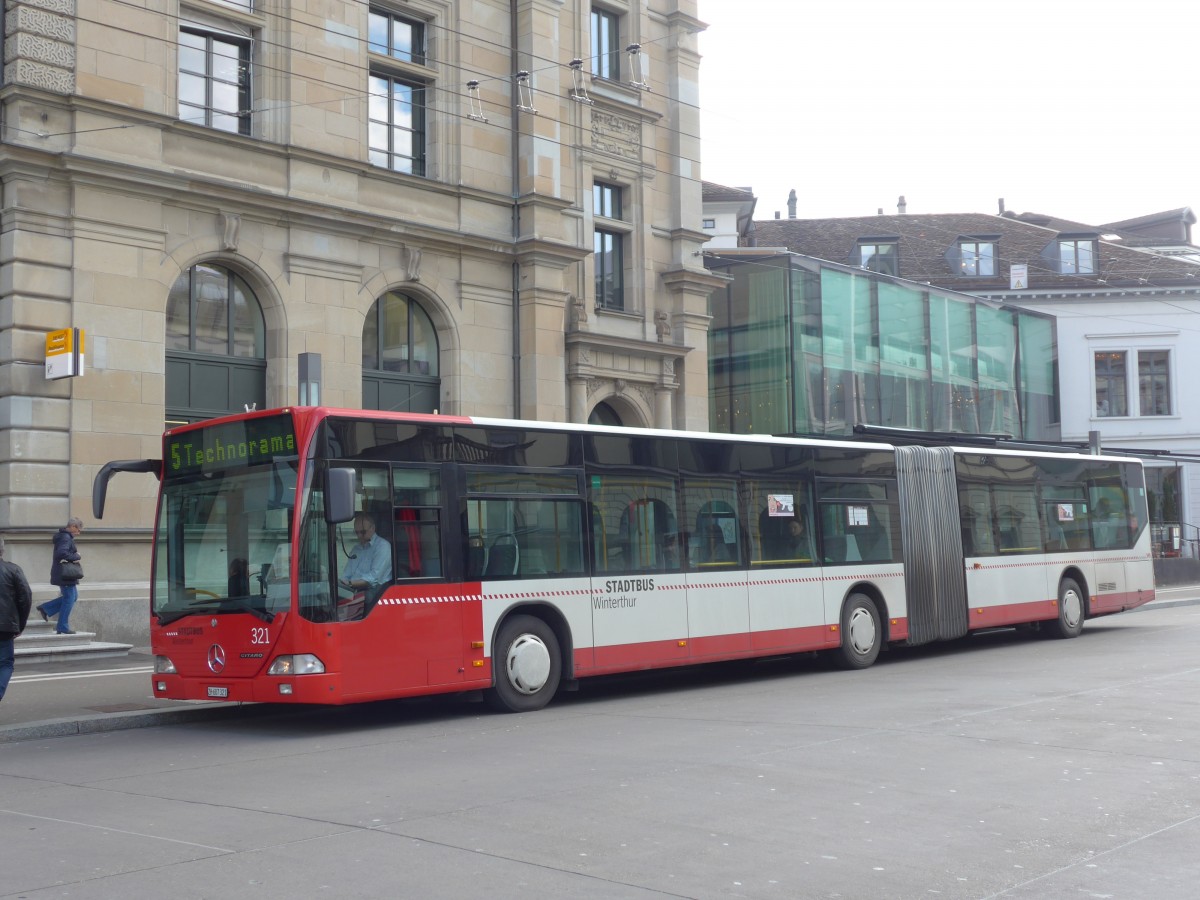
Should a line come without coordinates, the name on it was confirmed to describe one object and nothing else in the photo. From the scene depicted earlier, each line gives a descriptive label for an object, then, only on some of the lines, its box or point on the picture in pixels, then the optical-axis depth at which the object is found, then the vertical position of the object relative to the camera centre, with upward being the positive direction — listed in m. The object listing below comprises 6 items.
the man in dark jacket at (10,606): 11.95 -0.36
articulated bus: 11.56 +0.02
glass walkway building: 35.41 +5.58
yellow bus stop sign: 18.73 +2.93
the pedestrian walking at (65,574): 18.09 -0.12
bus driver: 11.68 -0.01
